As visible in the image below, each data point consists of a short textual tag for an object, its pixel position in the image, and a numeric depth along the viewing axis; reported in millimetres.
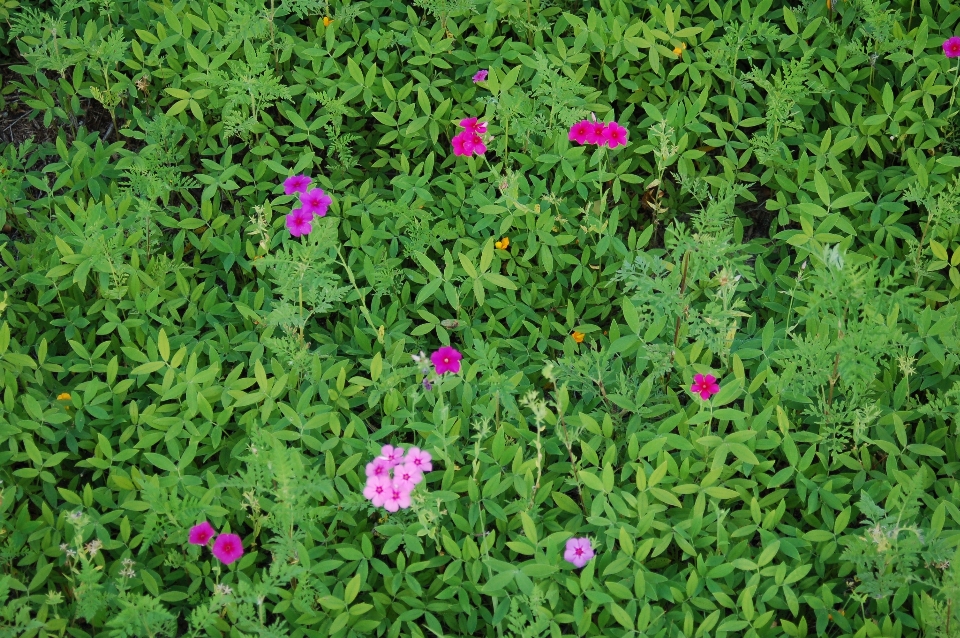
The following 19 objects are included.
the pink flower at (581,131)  3824
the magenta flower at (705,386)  3189
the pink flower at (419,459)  3006
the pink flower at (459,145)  3822
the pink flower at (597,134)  3799
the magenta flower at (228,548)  2920
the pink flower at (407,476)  2936
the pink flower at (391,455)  3021
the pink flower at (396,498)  2895
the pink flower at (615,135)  3832
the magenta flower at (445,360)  3316
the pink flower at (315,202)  3680
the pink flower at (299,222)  3566
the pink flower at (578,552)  2916
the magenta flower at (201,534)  2969
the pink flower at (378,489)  2934
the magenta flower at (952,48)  3896
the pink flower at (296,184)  3791
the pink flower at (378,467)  2973
